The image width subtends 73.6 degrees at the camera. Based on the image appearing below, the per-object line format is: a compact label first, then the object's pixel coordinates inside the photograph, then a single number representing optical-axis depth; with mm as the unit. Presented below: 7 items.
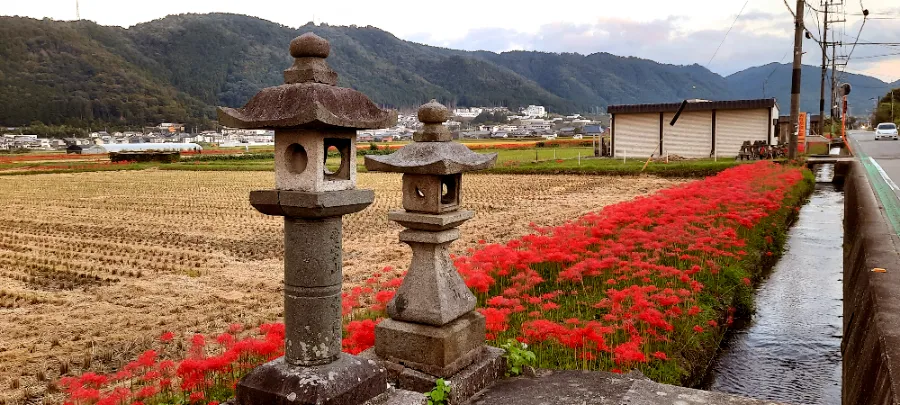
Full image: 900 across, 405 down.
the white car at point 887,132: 43938
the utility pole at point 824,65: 42903
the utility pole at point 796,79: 24906
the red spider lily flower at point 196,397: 5141
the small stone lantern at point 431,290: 5012
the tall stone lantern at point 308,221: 3883
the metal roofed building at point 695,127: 34000
